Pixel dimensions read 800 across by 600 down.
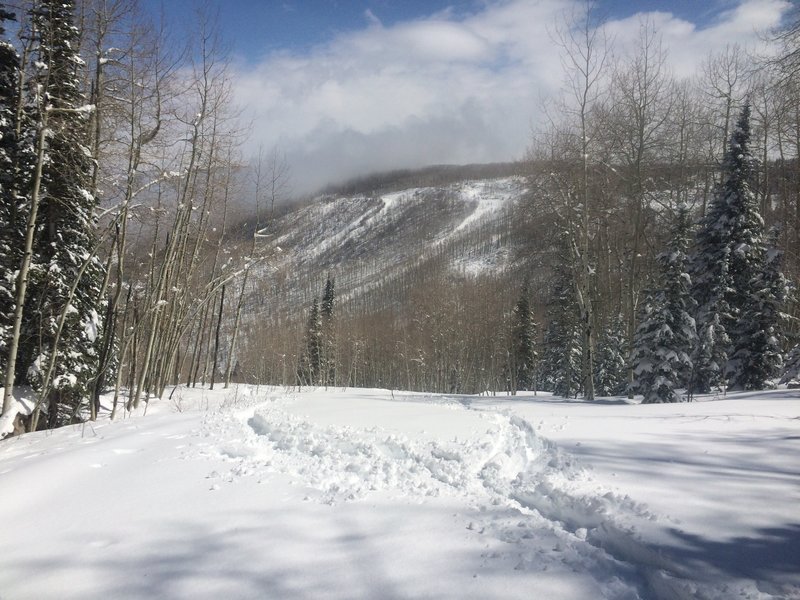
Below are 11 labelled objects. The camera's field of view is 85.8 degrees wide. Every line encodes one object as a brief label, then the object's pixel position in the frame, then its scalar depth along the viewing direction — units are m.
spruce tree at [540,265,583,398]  27.98
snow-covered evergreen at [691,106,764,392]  15.68
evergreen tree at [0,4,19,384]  9.25
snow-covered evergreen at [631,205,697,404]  13.59
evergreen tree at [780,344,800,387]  11.88
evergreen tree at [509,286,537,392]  35.22
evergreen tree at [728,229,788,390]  14.57
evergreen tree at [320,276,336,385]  44.67
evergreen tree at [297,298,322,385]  44.72
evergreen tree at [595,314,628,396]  25.88
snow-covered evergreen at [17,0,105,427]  8.73
